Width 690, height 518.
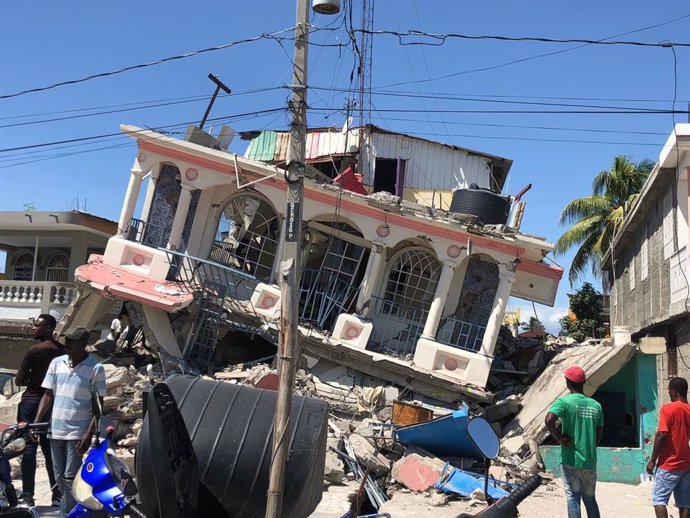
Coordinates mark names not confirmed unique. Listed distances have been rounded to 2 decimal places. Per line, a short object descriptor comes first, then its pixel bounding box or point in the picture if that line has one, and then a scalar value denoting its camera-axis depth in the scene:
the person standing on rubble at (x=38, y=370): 6.43
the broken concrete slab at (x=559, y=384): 11.26
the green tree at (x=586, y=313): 28.69
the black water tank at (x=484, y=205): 15.37
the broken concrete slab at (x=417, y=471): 8.72
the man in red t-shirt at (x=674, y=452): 5.97
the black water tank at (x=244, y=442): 4.15
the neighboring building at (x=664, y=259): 10.81
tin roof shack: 19.73
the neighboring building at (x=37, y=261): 19.08
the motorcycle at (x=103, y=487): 3.86
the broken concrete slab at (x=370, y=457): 9.11
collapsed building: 13.46
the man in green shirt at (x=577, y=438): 5.36
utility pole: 4.23
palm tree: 29.38
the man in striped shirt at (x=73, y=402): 5.58
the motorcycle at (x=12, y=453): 4.39
